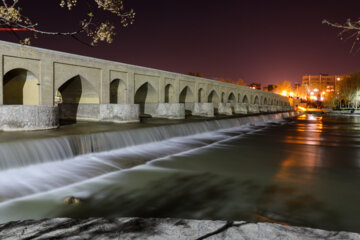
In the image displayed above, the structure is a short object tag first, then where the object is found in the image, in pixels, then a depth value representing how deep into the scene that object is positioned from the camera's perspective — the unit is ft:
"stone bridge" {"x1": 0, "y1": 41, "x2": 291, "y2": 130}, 33.73
